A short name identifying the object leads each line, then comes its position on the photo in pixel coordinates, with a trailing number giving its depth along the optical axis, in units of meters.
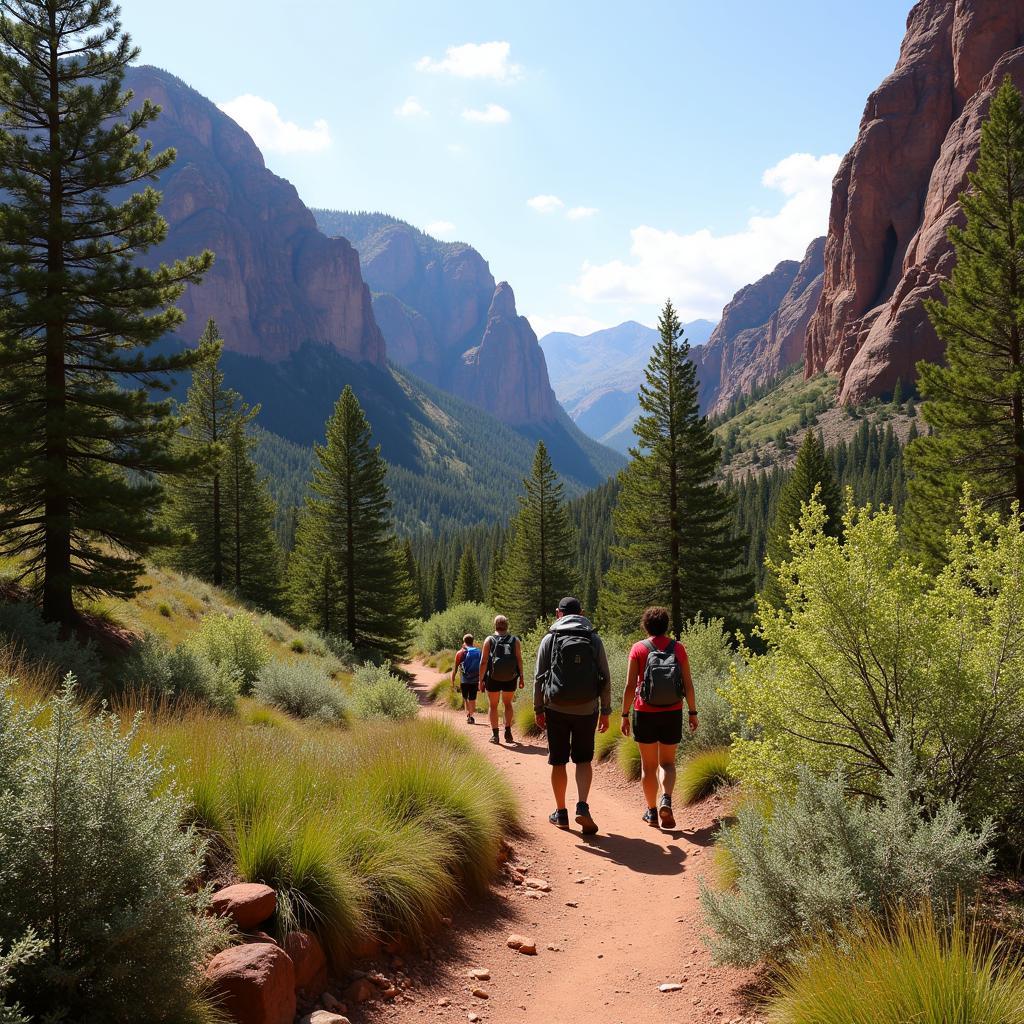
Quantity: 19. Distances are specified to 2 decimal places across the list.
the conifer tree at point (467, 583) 61.22
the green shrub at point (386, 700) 11.77
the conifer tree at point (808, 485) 35.16
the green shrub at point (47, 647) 8.04
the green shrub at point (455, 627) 40.97
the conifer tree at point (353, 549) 30.83
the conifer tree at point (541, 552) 38.81
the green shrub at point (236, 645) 12.01
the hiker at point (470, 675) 13.36
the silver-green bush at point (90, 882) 2.28
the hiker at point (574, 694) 6.39
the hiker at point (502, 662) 10.73
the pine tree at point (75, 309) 10.04
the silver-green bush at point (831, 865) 3.23
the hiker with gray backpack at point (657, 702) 6.55
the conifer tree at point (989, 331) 16.31
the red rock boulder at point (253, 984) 2.91
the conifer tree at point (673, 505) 25.25
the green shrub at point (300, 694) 10.99
